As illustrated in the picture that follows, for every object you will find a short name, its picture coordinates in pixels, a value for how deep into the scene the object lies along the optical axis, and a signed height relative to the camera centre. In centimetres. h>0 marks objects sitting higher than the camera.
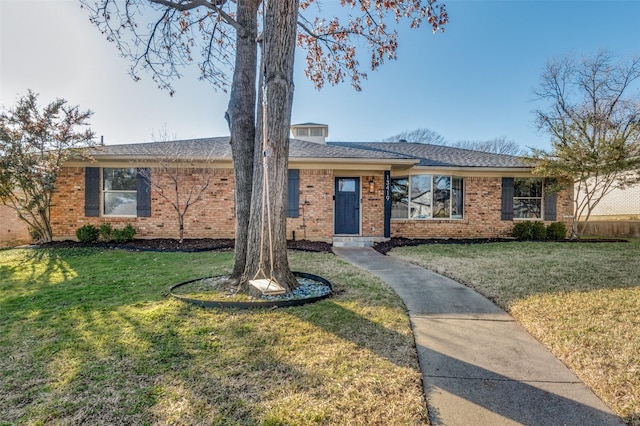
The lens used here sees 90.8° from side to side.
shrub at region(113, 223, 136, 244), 957 -81
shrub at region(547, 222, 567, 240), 1091 -66
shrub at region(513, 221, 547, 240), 1087 -67
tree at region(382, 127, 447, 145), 3217 +766
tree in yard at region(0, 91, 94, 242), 850 +172
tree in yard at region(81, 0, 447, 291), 443 +326
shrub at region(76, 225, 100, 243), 947 -78
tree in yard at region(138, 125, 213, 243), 987 +95
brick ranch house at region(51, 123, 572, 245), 1009 +49
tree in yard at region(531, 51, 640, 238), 995 +297
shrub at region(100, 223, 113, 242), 960 -73
